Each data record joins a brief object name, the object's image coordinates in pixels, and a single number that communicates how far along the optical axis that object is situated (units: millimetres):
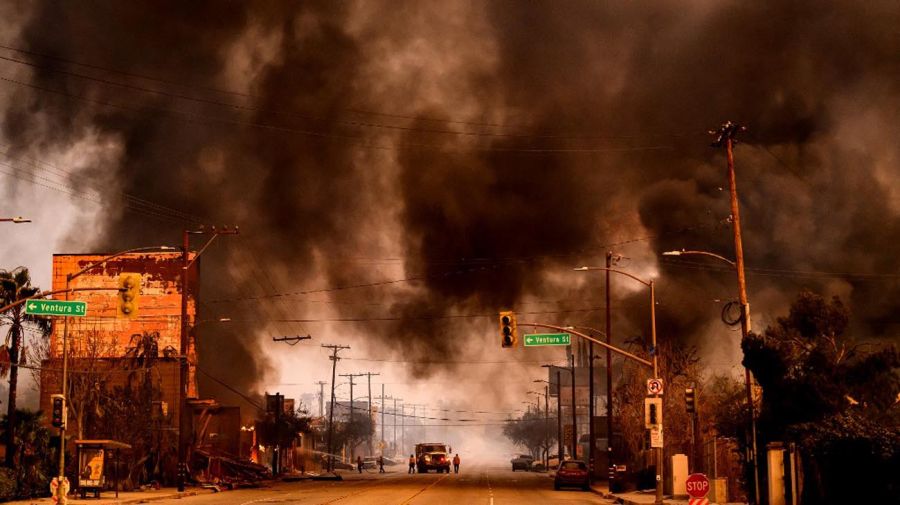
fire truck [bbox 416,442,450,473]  83688
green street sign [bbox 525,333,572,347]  37197
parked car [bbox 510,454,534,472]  101812
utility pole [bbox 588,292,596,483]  57250
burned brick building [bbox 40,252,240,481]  51281
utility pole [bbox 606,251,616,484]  50531
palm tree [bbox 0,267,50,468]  40125
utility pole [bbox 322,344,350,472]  99288
